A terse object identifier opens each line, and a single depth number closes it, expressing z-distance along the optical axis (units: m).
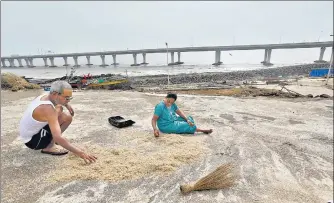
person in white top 3.40
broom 3.27
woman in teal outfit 5.27
